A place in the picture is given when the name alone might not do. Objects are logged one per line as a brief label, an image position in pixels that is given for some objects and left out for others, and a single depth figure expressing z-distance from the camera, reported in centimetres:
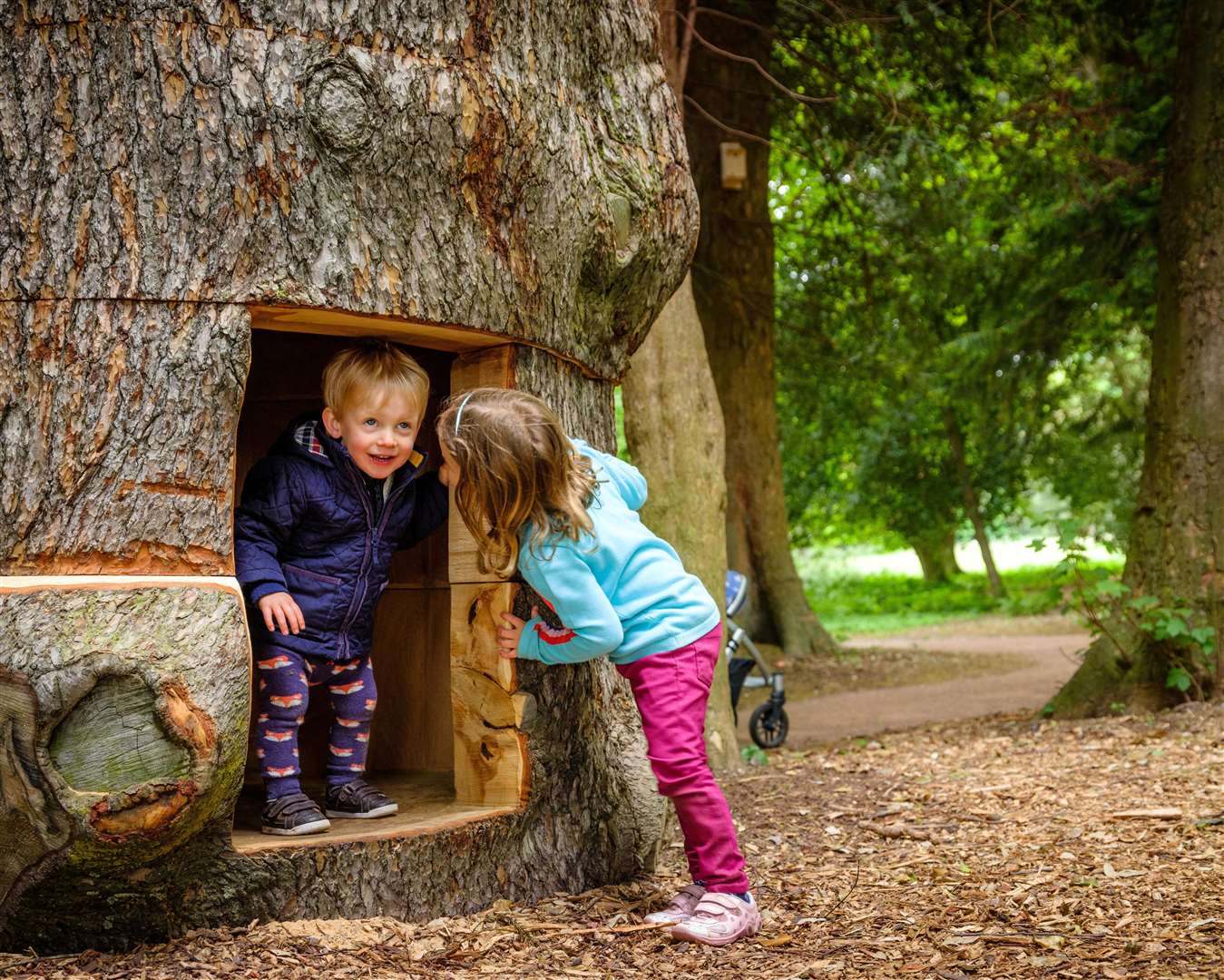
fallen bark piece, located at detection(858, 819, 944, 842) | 481
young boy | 383
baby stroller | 762
